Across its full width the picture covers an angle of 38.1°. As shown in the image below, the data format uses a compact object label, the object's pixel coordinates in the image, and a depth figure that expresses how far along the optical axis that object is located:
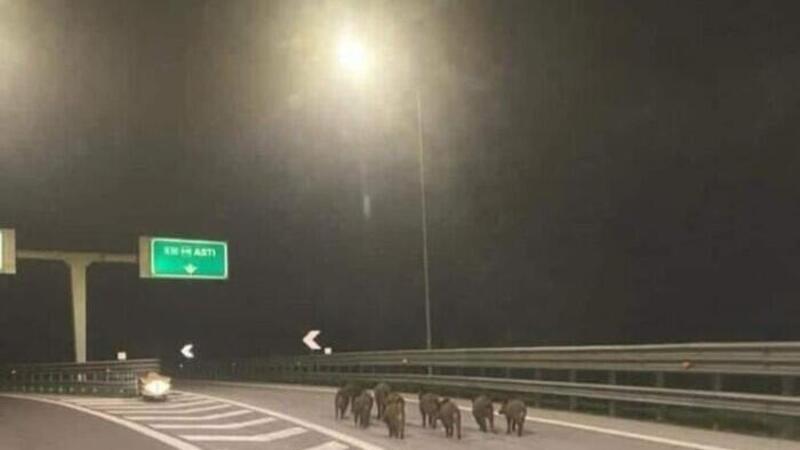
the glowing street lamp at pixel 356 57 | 23.83
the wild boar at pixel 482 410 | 14.84
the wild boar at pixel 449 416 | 14.42
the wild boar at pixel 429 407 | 15.34
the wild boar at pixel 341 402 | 17.77
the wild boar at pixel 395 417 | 14.54
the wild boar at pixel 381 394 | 16.39
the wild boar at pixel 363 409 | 16.20
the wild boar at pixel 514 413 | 14.55
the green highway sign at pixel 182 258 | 43.69
